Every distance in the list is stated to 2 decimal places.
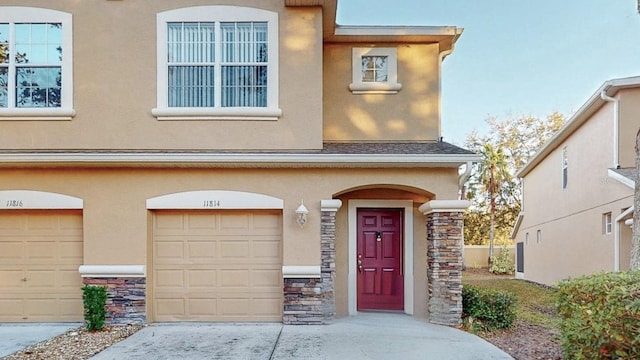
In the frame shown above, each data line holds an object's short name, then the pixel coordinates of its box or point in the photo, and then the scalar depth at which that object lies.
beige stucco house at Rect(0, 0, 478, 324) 9.06
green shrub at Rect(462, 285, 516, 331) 9.01
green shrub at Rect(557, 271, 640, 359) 5.12
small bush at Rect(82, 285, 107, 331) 8.50
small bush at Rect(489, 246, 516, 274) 25.70
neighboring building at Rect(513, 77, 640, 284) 12.11
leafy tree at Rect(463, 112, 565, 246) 31.28
